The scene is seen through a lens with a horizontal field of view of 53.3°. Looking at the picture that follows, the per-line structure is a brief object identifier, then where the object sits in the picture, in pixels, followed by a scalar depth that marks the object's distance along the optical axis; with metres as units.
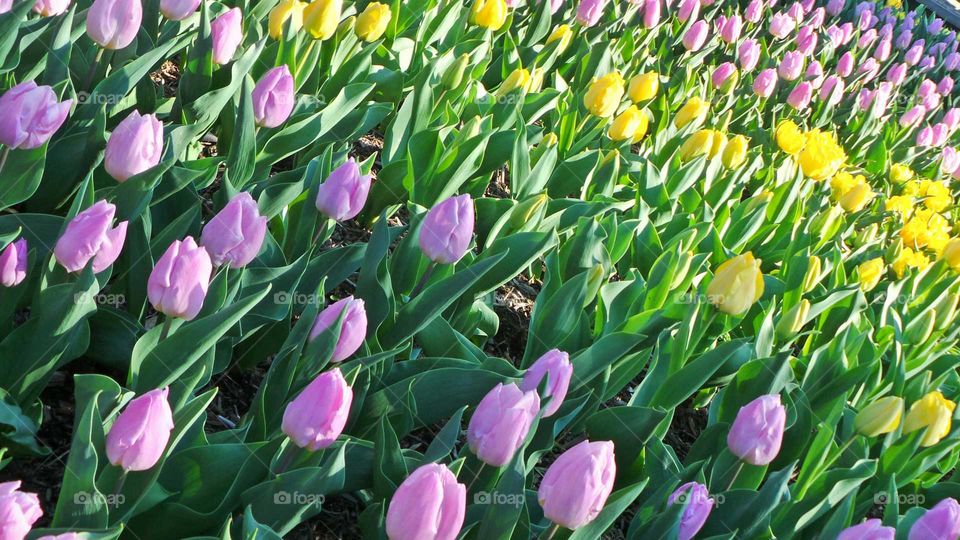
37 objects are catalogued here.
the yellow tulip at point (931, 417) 1.98
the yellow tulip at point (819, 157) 2.84
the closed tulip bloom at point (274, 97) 1.77
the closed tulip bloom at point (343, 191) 1.66
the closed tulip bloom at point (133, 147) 1.47
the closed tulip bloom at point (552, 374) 1.39
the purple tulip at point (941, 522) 1.53
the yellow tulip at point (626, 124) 2.60
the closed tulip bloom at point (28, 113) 1.42
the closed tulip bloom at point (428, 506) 1.04
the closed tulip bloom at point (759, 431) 1.59
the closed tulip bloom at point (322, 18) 2.11
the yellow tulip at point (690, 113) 2.96
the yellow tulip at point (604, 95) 2.57
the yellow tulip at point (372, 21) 2.32
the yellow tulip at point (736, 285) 1.88
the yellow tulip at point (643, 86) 2.81
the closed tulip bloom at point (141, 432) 1.04
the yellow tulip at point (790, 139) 2.97
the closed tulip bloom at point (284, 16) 2.20
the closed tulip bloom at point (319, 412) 1.16
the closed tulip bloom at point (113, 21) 1.67
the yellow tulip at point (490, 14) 2.77
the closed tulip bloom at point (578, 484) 1.19
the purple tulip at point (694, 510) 1.47
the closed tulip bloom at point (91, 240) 1.27
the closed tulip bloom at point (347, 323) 1.37
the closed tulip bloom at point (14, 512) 0.87
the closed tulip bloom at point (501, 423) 1.24
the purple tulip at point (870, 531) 1.40
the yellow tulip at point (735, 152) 2.79
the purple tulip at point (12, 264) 1.34
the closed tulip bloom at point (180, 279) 1.25
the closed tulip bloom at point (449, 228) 1.63
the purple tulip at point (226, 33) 1.91
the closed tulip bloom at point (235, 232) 1.38
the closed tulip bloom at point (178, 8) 1.90
